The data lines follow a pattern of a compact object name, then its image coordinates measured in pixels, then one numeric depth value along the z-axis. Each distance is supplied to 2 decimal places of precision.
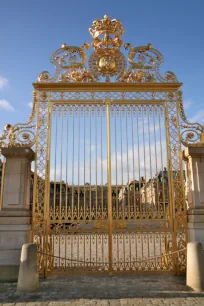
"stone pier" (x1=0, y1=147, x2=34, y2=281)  7.19
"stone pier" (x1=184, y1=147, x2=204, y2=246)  7.52
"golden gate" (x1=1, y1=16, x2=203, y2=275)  7.69
